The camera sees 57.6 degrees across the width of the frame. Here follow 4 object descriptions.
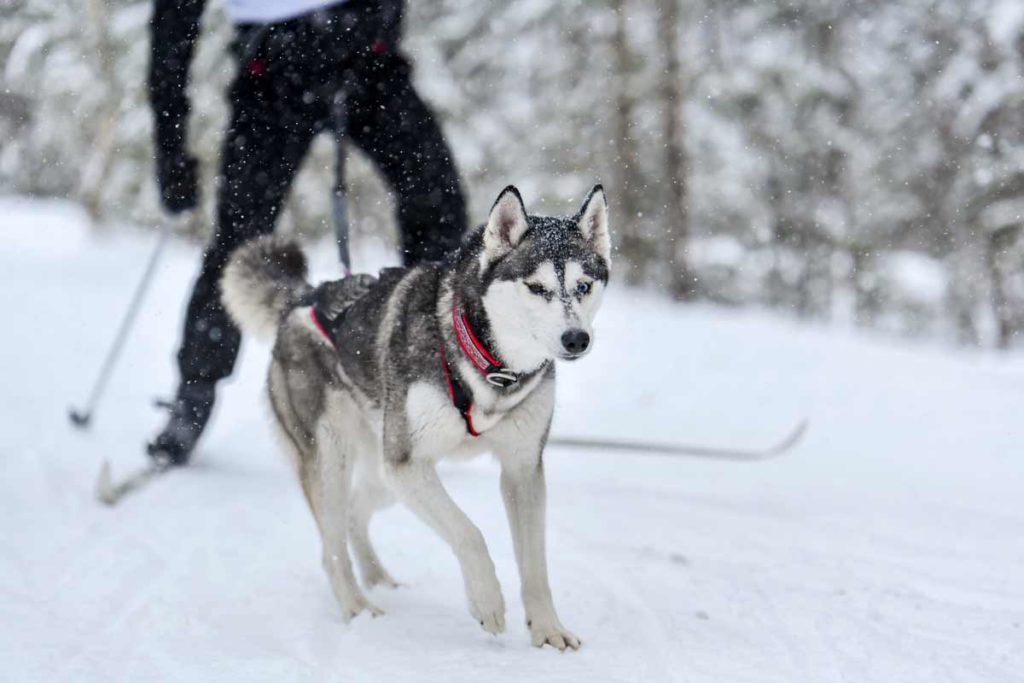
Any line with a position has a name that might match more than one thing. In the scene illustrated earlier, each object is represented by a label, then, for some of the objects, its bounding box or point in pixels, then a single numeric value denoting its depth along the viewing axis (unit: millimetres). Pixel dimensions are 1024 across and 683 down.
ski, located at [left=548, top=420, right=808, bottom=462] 4566
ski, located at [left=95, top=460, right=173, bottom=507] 4031
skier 3754
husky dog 2564
